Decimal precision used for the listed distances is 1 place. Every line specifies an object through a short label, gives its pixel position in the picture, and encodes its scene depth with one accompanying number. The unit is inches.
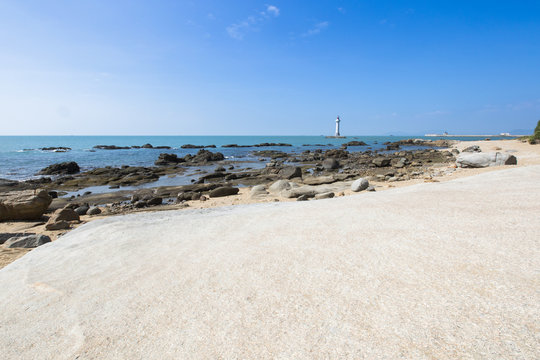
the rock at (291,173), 694.3
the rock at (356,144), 2646.2
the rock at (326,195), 392.5
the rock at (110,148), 2657.2
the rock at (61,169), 949.1
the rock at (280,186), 468.6
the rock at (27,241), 243.9
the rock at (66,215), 345.1
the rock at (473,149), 1081.9
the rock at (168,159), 1304.6
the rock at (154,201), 468.3
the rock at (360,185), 426.6
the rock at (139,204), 453.9
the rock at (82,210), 418.2
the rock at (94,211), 419.1
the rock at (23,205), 366.6
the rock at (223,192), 502.6
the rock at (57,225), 323.6
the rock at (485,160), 499.3
